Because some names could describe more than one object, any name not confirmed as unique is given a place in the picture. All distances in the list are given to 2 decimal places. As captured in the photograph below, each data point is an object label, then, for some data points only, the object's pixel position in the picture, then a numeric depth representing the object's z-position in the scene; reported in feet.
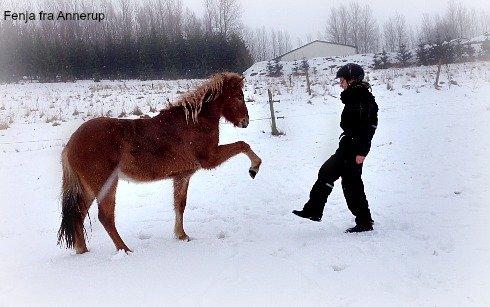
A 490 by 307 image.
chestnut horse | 14.19
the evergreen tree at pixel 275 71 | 116.78
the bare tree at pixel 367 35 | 209.83
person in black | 15.35
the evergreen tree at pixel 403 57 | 112.33
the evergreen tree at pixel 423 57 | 103.07
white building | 187.32
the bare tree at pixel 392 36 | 249.92
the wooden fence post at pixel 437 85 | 63.48
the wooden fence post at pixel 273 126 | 42.11
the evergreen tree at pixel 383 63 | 110.63
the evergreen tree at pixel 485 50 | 97.10
